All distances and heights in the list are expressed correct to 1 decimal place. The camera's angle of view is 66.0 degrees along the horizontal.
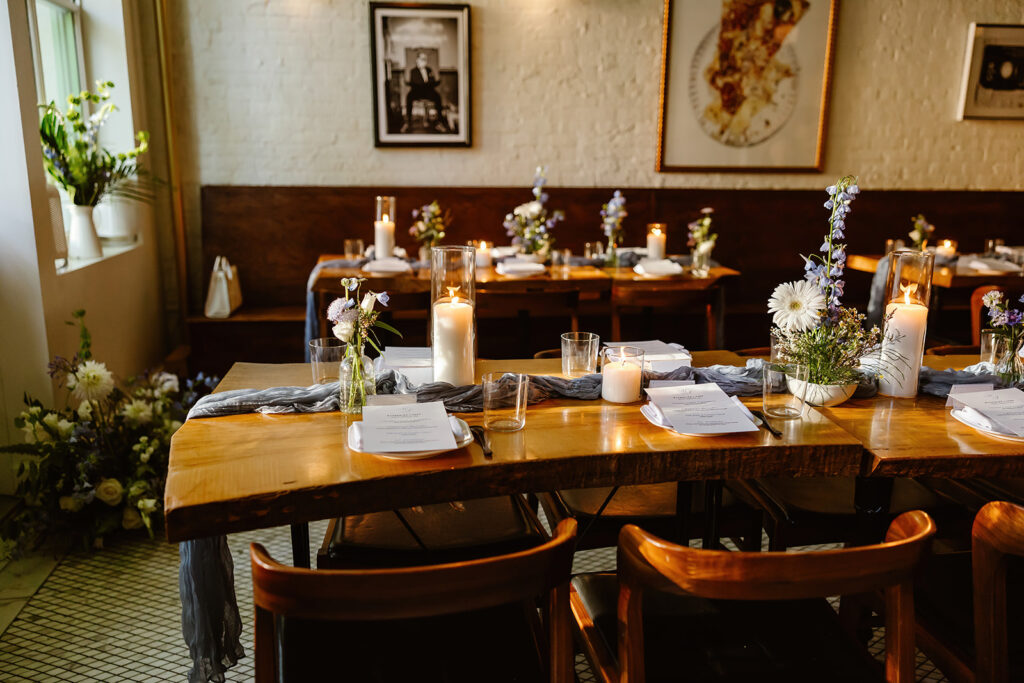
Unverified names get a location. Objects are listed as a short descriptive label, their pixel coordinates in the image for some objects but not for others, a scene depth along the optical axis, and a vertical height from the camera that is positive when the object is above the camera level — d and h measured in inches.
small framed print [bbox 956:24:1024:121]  199.8 +26.3
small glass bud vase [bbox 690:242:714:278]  149.7 -16.1
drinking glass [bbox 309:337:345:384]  73.7 -17.3
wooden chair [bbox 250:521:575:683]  39.9 -27.5
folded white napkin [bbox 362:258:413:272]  139.4 -16.7
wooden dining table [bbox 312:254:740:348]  127.9 -19.0
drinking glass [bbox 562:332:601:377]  76.4 -17.1
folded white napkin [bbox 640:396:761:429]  63.9 -19.6
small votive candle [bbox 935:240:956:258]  162.1 -14.6
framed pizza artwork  190.2 +21.9
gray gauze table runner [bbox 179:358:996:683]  62.7 -19.8
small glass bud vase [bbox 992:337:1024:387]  74.7 -17.4
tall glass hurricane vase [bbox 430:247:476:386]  70.9 -12.5
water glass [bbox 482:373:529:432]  63.8 -18.6
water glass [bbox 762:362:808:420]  68.6 -19.0
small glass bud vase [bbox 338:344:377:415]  66.2 -17.3
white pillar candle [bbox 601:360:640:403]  69.6 -18.0
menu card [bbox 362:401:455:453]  57.7 -19.4
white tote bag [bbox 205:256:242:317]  173.6 -27.0
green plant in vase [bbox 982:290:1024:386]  72.9 -14.8
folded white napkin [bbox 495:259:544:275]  140.5 -16.9
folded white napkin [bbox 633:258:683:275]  144.6 -17.1
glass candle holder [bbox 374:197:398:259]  149.4 -10.8
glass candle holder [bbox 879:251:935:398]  71.4 -12.7
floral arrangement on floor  106.3 -40.7
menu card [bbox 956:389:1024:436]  64.9 -19.3
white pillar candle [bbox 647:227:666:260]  154.9 -13.5
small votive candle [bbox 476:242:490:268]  149.0 -15.8
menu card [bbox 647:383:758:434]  62.5 -19.3
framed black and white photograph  179.8 +21.9
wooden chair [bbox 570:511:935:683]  42.2 -31.6
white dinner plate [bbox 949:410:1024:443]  62.5 -20.2
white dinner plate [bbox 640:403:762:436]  63.4 -19.7
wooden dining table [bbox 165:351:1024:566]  52.4 -20.5
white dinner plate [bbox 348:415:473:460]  57.4 -19.9
